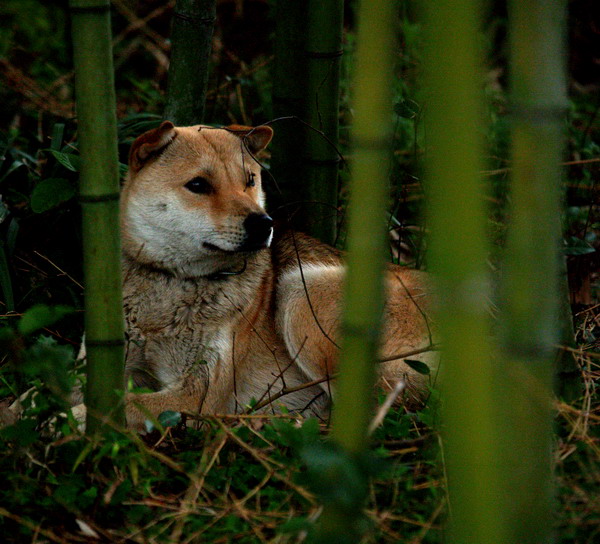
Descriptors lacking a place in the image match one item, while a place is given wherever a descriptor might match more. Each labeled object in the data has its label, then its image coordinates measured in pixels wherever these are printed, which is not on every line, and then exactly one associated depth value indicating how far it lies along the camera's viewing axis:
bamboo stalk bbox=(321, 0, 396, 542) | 2.92
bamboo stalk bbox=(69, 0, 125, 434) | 3.98
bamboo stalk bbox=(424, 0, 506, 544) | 2.69
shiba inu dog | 6.51
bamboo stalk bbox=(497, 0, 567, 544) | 2.66
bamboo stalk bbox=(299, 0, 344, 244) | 6.92
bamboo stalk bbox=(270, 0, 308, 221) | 7.51
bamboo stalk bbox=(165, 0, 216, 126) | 7.18
